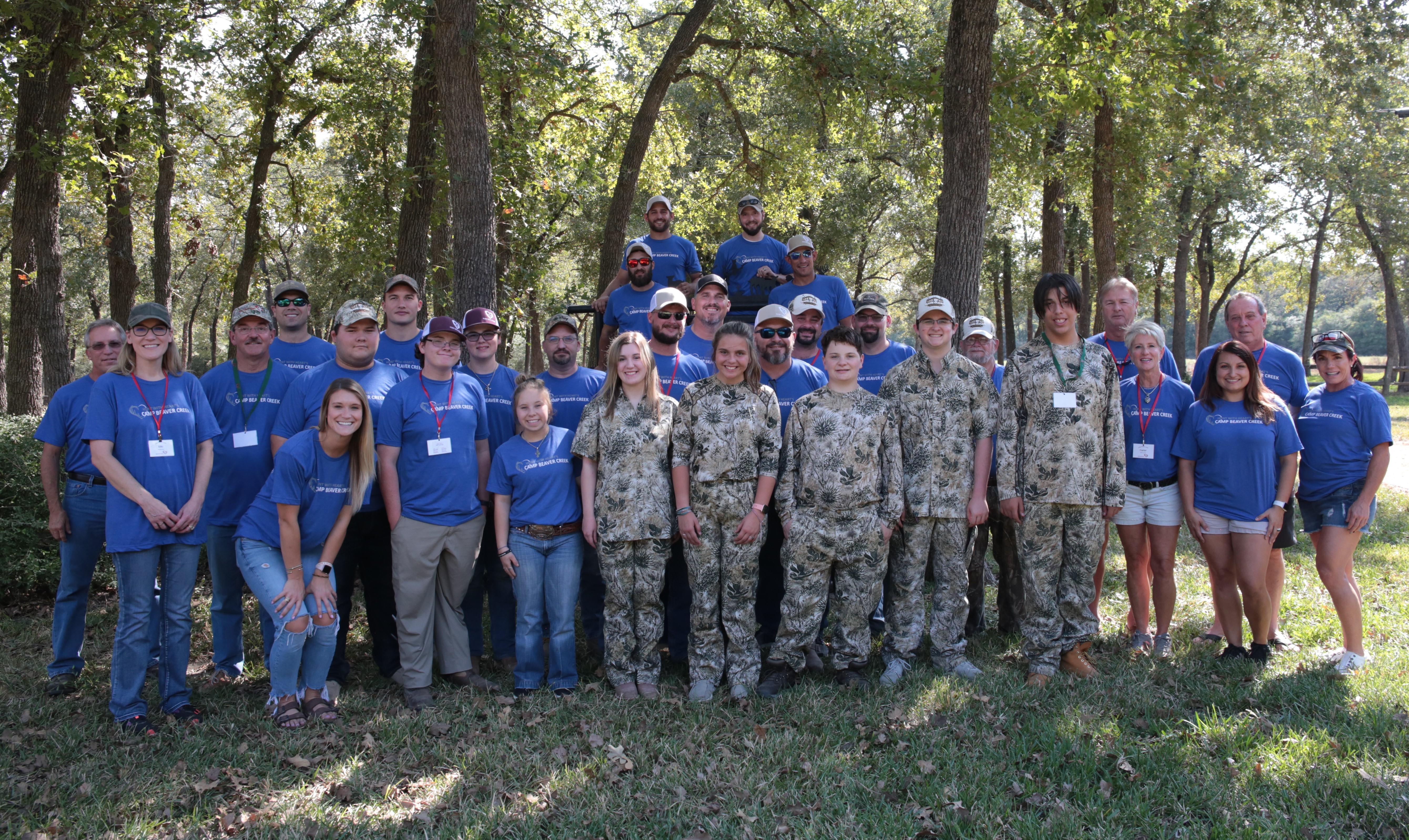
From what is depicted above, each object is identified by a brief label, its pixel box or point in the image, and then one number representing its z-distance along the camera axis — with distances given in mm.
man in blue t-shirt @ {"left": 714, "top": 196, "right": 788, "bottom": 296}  8070
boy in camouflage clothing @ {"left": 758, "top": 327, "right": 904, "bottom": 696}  5188
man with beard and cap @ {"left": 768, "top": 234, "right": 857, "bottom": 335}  7426
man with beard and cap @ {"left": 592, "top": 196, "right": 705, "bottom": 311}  8023
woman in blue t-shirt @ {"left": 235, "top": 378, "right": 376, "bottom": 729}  4875
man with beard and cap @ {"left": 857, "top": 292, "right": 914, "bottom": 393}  6270
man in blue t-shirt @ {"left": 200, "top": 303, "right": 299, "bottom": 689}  5508
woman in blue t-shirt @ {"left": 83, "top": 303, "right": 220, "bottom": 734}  4809
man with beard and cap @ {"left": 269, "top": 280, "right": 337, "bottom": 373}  5977
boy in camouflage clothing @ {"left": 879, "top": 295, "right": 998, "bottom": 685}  5414
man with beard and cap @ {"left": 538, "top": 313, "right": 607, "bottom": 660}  5891
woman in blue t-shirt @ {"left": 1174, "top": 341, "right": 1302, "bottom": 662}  5402
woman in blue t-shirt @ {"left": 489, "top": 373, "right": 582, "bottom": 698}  5359
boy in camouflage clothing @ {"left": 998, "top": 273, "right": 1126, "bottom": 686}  5324
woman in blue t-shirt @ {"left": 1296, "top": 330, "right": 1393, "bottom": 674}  5449
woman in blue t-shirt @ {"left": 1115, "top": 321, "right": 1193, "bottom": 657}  5680
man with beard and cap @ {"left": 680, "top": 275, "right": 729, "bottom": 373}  6461
